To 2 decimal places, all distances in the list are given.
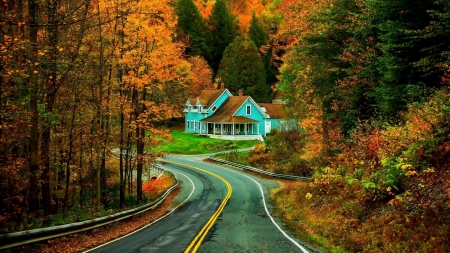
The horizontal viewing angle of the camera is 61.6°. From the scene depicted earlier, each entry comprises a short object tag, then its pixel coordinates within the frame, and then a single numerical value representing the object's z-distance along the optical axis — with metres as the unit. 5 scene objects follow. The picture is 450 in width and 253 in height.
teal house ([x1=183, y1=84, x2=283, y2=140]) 68.44
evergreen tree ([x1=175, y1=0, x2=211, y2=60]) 86.25
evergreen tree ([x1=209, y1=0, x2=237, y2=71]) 93.00
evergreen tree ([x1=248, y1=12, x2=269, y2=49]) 91.00
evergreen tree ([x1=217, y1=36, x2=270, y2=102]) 80.81
